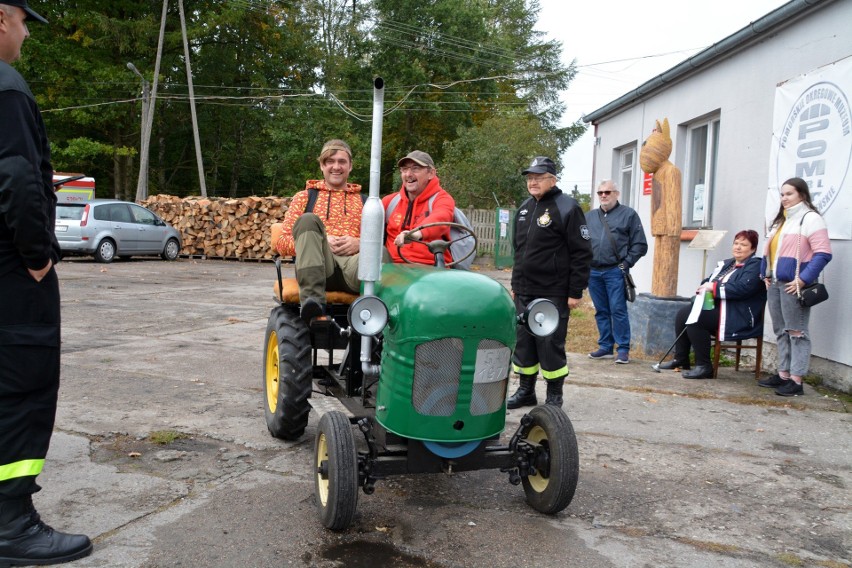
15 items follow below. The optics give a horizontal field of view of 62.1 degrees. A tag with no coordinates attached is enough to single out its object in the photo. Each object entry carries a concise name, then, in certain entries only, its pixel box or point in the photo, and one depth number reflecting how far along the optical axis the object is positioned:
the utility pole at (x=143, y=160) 25.67
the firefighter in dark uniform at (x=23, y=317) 2.69
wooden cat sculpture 8.12
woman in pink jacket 6.03
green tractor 3.14
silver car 17.58
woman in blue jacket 6.77
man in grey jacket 7.57
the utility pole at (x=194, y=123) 26.36
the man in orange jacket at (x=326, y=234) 4.16
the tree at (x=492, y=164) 24.83
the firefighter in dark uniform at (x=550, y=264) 5.27
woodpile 22.02
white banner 6.32
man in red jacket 4.52
